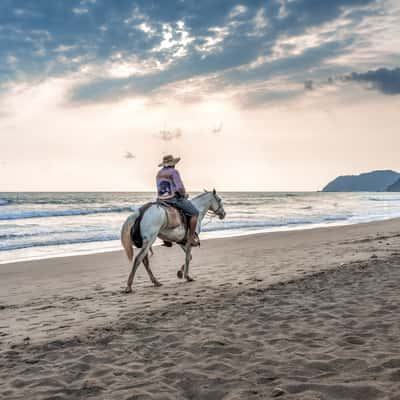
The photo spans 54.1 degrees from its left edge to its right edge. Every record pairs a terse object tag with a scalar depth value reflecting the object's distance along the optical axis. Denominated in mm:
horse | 8602
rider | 9102
